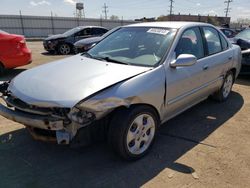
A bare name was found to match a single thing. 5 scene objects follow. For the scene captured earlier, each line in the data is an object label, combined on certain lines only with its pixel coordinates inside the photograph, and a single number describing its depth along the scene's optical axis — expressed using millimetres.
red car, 5319
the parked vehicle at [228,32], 9015
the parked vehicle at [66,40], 9925
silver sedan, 2013
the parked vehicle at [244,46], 5339
